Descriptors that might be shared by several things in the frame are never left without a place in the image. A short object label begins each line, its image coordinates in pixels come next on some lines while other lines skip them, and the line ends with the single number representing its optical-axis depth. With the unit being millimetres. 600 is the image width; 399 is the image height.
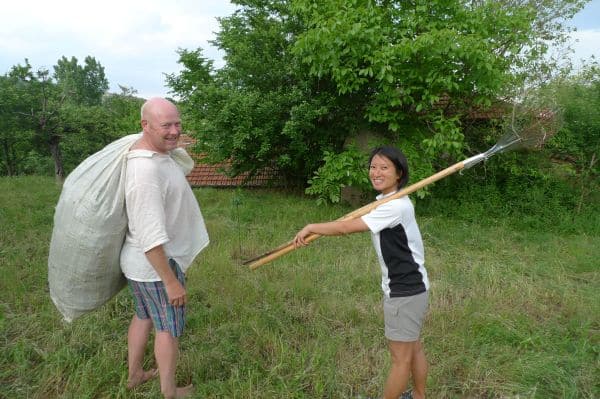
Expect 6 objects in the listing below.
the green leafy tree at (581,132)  7445
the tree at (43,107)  14648
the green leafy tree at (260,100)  7699
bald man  2117
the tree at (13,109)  14328
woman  2129
